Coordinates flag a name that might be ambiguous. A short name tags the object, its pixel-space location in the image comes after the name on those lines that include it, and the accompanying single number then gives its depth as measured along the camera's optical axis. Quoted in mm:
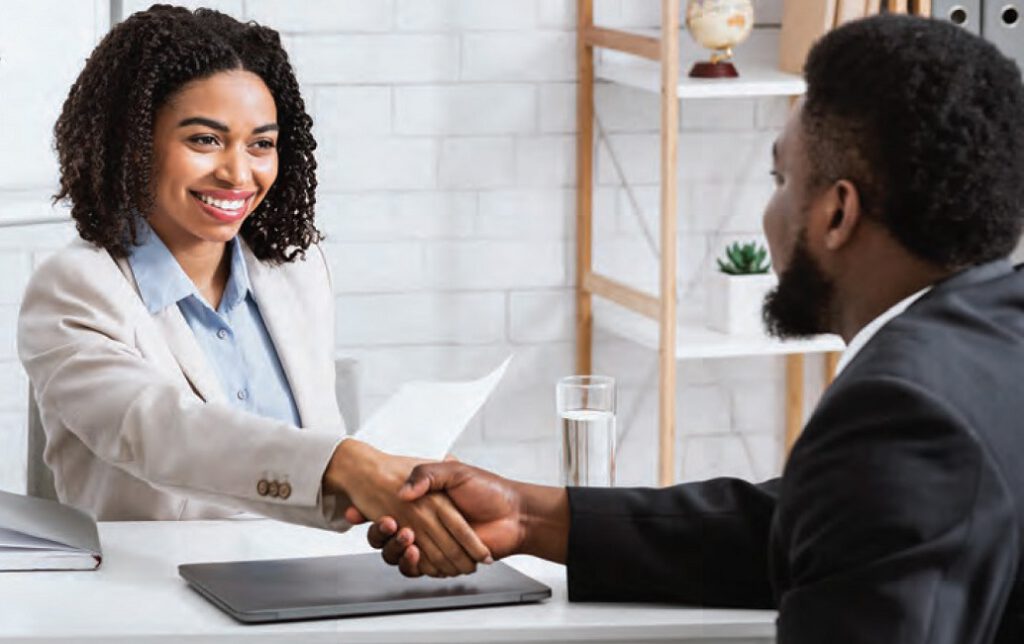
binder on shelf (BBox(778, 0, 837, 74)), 5342
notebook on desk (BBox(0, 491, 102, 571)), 2801
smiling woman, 3090
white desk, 2485
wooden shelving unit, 5141
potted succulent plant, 5444
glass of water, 3401
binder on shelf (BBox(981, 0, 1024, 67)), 5359
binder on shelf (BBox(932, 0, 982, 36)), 5312
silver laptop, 2554
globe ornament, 5309
